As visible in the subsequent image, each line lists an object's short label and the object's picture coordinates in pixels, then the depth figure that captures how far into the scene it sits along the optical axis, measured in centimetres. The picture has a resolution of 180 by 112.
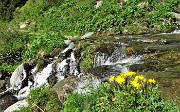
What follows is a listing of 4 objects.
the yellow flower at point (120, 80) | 310
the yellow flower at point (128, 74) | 316
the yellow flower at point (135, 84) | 307
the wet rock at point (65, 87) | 570
